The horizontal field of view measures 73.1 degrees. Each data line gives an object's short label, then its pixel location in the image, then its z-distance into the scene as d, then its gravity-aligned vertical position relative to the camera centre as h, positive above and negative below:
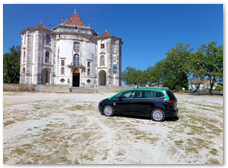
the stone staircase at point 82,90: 30.92 -0.33
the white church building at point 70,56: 37.00 +8.52
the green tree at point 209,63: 26.98 +4.75
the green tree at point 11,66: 47.32 +6.95
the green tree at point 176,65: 42.00 +6.73
